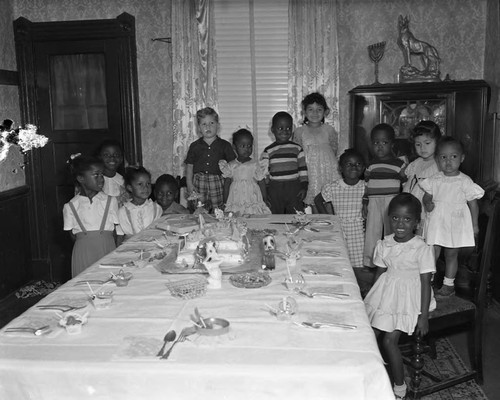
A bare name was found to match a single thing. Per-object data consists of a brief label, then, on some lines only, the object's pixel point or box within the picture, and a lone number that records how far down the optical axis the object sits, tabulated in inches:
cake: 105.1
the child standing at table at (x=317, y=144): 202.7
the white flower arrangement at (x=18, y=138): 93.4
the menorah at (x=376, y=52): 217.6
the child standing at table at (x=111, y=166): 186.1
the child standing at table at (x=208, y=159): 200.8
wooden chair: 122.4
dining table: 64.5
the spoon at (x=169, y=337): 71.3
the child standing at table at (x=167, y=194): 169.6
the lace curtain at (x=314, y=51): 221.0
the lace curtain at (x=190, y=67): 225.3
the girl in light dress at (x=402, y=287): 113.8
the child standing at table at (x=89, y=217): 146.5
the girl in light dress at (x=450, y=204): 153.0
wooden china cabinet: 199.3
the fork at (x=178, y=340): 67.6
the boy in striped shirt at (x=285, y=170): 195.6
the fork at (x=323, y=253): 112.9
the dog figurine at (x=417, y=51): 212.5
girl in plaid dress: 176.1
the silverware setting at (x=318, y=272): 99.3
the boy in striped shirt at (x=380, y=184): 180.7
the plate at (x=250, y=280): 92.1
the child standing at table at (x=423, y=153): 170.6
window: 226.8
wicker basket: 87.1
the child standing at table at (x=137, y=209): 158.2
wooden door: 228.8
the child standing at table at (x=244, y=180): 189.0
